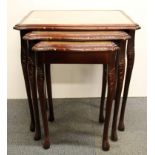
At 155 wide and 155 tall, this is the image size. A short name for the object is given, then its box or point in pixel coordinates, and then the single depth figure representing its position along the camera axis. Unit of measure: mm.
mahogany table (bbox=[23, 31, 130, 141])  1254
